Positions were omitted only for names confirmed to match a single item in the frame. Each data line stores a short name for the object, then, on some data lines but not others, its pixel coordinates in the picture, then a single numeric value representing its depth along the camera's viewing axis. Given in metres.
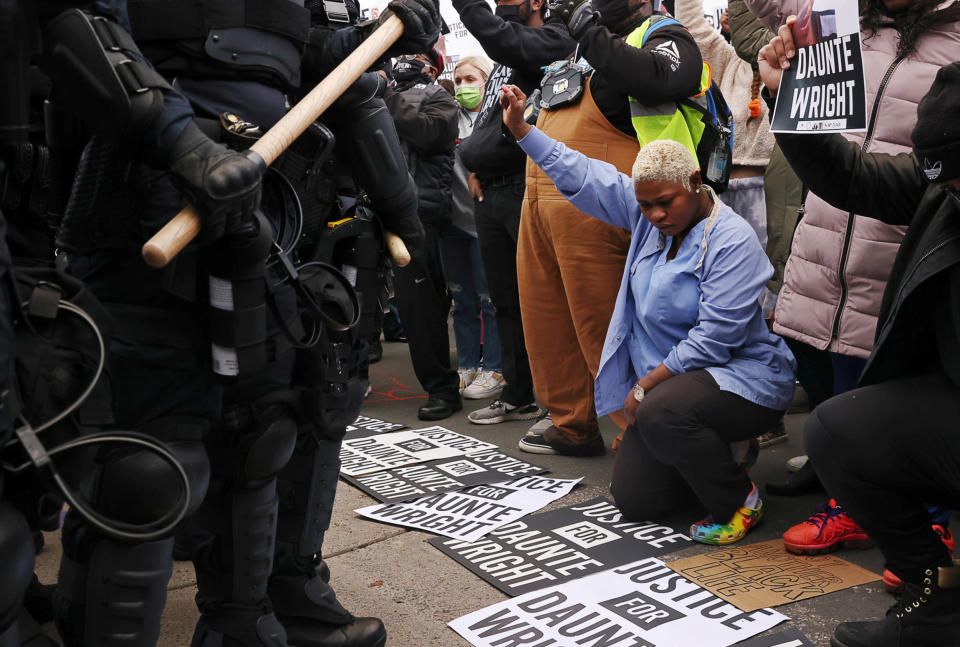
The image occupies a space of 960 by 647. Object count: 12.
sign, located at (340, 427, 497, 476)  4.19
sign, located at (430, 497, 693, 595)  2.94
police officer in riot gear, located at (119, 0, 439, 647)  1.98
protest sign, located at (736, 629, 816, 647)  2.44
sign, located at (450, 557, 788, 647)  2.51
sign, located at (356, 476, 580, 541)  3.37
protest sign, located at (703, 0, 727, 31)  6.05
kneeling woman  3.18
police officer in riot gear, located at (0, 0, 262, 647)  1.60
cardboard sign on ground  2.72
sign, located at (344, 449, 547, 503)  3.81
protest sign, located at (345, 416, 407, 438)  4.77
